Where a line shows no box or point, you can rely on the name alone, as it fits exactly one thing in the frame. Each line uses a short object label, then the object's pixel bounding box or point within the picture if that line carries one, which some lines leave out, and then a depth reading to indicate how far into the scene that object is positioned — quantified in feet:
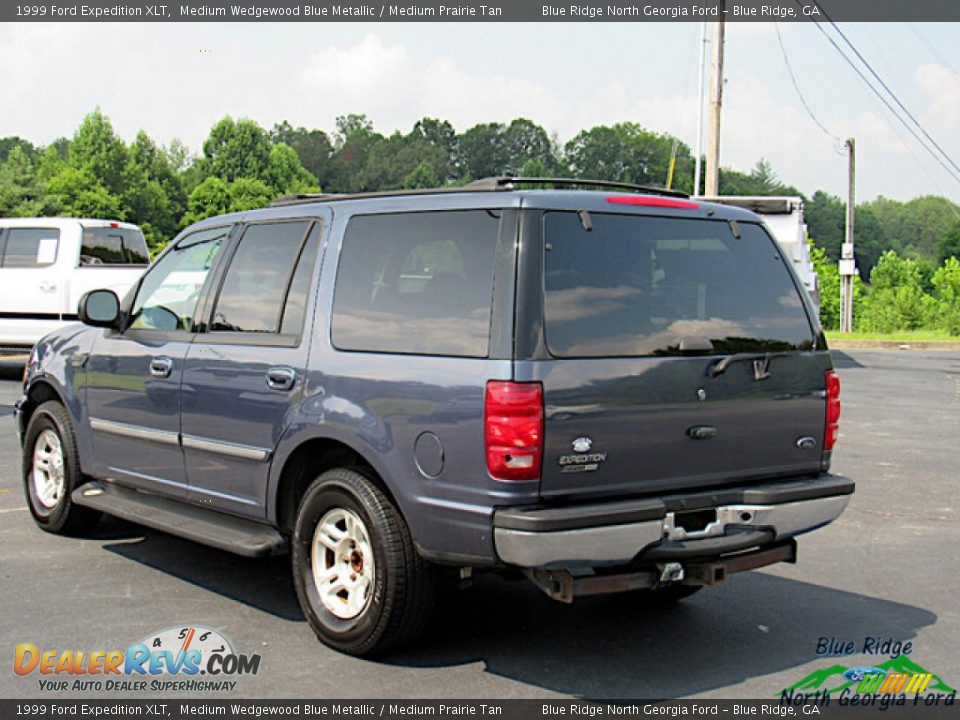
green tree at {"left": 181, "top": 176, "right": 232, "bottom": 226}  260.62
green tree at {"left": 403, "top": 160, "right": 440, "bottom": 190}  286.21
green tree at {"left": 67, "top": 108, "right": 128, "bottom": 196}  238.48
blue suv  15.26
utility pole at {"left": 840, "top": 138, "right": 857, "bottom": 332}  126.41
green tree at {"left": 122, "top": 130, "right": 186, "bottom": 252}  245.65
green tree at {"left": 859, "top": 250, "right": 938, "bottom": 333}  128.77
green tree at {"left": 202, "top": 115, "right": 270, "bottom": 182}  295.28
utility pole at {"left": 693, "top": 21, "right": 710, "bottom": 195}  121.49
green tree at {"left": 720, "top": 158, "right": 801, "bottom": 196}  349.82
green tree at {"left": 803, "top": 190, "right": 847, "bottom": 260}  415.85
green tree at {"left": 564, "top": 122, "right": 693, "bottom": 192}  253.10
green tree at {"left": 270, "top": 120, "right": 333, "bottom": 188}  442.50
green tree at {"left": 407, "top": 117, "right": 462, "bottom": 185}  340.98
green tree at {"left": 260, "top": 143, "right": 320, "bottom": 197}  298.70
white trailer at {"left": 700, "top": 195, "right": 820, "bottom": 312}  67.87
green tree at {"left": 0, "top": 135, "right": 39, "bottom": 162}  428.44
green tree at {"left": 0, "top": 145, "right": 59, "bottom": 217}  145.59
